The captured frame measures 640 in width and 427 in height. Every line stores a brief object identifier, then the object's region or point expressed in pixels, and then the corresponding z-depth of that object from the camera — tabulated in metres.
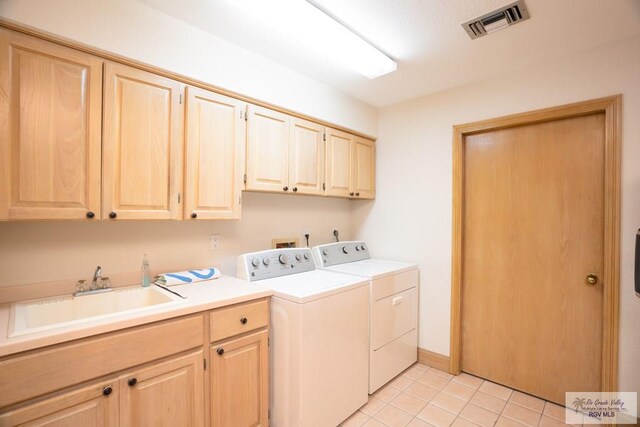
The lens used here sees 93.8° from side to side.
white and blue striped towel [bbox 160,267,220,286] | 1.81
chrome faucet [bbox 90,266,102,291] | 1.63
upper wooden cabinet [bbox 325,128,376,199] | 2.66
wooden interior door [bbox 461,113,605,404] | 2.07
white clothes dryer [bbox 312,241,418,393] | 2.24
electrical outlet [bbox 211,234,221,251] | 2.18
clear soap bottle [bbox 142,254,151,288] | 1.78
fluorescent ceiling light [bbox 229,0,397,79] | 1.57
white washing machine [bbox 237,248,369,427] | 1.71
